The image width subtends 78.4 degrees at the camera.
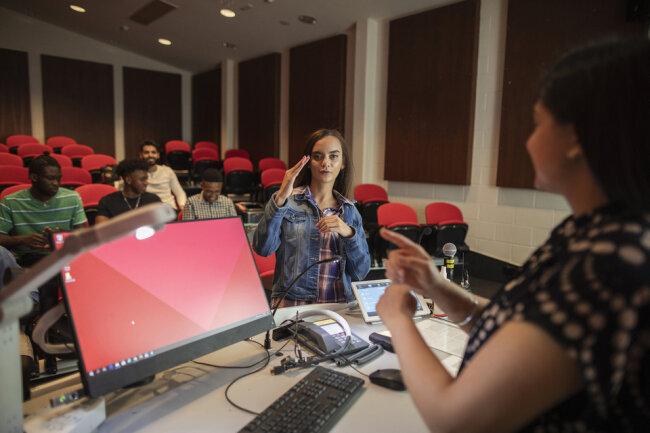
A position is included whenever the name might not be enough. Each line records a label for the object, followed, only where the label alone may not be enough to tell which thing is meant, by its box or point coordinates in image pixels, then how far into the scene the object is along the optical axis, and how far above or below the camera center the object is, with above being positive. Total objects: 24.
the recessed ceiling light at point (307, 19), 6.23 +2.49
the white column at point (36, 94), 8.75 +1.68
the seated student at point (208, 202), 3.93 -0.28
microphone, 1.82 -0.37
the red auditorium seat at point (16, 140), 7.86 +0.62
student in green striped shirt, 3.09 -0.28
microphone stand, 1.32 -0.55
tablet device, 1.54 -0.47
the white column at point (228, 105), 9.03 +1.61
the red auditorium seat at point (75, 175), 5.46 -0.06
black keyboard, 0.86 -0.54
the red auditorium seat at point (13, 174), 5.24 -0.05
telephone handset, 1.28 -0.53
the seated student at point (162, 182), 5.14 -0.11
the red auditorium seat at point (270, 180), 5.78 -0.06
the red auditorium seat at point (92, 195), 4.01 -0.25
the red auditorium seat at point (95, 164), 6.98 +0.14
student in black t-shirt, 3.66 -0.20
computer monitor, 0.85 -0.31
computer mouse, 1.08 -0.55
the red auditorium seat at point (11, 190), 3.89 -0.19
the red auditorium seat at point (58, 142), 8.57 +0.64
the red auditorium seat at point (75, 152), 7.79 +0.38
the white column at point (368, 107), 6.00 +1.09
